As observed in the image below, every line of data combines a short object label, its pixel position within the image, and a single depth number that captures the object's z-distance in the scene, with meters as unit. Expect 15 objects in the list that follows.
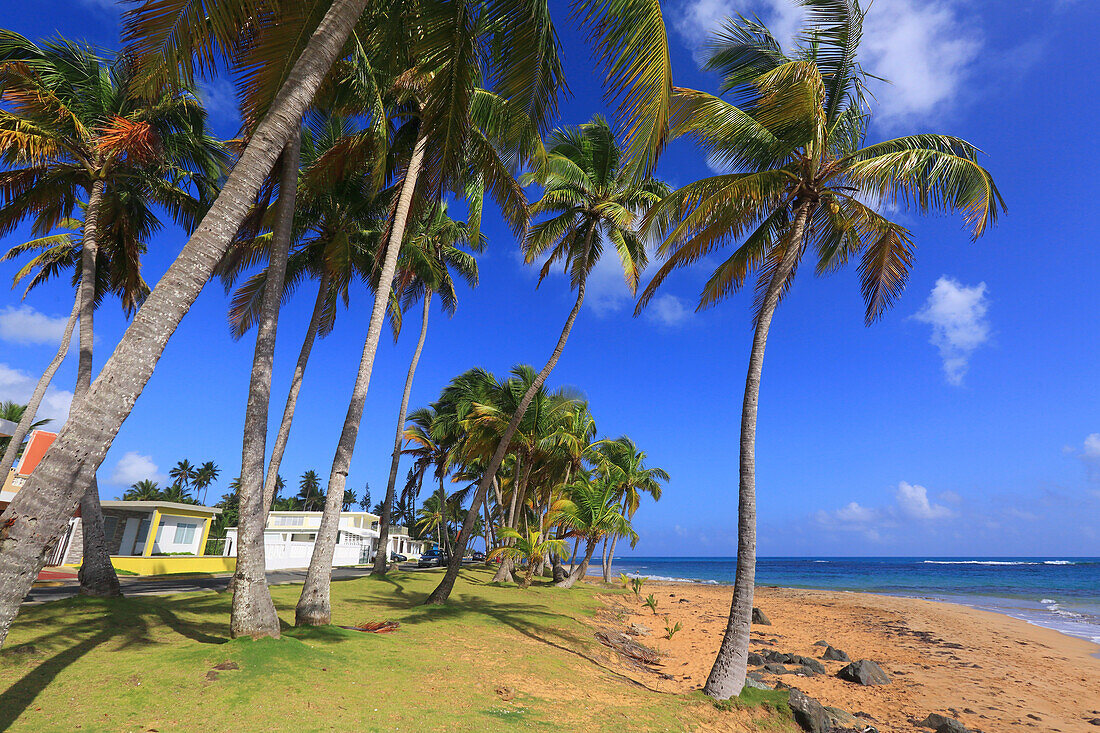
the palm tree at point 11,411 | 36.28
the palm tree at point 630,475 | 29.39
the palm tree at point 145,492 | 64.56
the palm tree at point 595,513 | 20.33
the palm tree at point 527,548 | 18.14
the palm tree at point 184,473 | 84.12
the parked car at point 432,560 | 39.91
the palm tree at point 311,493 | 86.01
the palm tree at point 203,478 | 84.94
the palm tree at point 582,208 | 14.98
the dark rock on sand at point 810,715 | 7.32
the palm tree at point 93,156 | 10.31
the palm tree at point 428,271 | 19.38
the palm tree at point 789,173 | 8.36
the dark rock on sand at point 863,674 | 11.53
